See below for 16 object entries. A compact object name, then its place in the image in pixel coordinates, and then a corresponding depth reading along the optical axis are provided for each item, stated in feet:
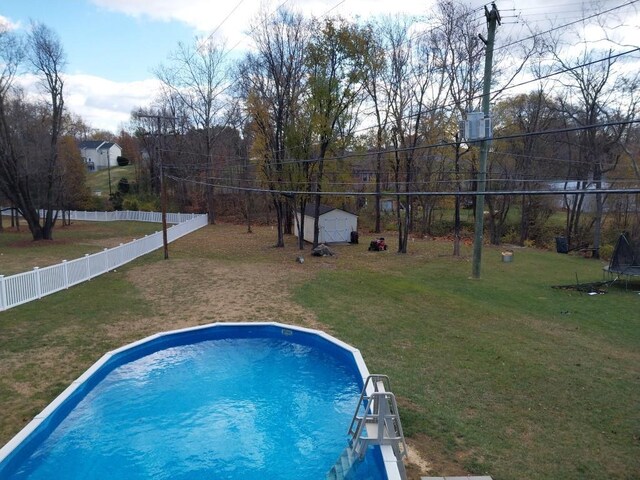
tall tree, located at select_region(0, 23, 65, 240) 78.38
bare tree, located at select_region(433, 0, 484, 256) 73.31
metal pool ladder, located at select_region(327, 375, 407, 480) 18.07
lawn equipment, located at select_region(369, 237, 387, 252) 79.32
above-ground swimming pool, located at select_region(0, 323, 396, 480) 20.17
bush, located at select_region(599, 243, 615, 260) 81.41
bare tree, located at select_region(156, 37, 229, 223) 126.00
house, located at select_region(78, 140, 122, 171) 245.45
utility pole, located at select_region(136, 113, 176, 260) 62.18
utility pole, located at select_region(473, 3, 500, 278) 49.67
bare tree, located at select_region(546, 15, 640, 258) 78.48
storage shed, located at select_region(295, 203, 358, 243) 86.07
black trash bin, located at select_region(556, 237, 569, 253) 85.30
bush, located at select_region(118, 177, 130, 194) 164.05
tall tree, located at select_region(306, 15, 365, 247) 69.36
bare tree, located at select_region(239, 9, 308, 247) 73.61
